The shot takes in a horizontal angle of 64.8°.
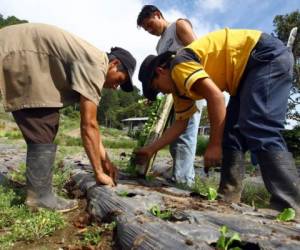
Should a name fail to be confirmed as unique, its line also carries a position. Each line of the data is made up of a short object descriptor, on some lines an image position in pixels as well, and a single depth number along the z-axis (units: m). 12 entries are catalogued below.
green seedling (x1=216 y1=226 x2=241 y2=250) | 1.04
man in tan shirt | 1.80
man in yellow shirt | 1.61
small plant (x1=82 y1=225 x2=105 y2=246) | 1.41
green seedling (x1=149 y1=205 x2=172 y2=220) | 1.37
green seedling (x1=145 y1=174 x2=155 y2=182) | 2.33
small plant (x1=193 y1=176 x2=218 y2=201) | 1.74
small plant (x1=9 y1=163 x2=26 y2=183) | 2.50
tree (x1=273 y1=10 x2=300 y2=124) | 10.93
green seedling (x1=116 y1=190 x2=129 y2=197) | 1.73
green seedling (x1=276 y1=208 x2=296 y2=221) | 1.37
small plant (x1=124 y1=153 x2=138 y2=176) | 2.43
